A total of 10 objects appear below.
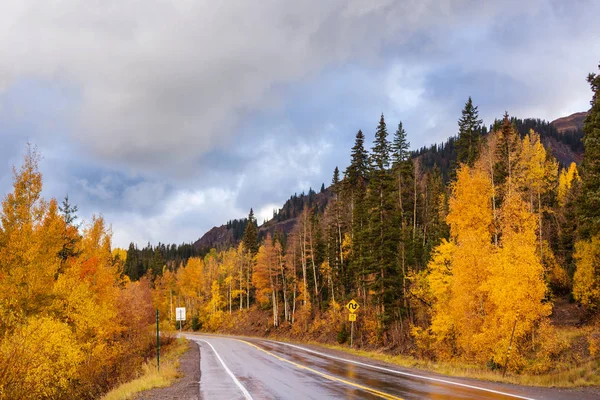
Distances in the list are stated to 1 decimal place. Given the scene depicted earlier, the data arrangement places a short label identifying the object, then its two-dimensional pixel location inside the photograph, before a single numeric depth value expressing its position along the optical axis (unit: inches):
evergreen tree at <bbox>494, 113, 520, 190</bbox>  1167.0
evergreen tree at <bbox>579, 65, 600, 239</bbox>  1029.8
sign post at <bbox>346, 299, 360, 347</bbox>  1349.7
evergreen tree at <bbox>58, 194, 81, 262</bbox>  1585.9
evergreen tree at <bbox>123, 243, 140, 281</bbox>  4995.1
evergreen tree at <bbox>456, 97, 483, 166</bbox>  1782.7
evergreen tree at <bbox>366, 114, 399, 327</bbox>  1517.0
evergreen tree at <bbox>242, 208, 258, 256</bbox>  3203.7
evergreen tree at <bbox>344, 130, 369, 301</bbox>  1834.9
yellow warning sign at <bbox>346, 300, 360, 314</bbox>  1350.9
